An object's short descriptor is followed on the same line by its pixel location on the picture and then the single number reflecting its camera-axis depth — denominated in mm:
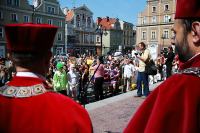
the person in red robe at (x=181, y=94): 1707
